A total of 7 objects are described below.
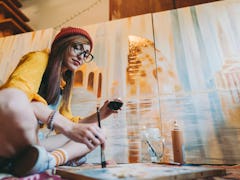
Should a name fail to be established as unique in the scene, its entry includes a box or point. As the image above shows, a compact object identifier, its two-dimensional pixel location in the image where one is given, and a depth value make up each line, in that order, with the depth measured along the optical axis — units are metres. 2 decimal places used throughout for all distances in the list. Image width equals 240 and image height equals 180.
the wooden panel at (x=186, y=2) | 1.75
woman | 0.73
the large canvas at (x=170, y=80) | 1.27
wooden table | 0.59
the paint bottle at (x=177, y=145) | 1.10
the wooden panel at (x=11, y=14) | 2.12
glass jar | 1.17
